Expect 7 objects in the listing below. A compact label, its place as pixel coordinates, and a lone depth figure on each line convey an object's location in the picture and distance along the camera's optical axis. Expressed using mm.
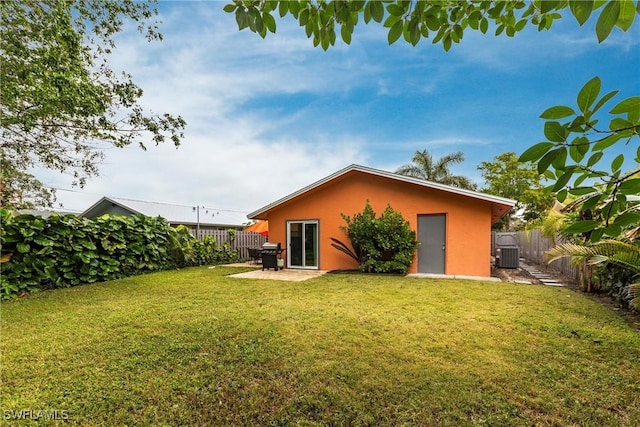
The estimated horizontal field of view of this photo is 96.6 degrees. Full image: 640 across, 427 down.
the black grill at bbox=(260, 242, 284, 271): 11625
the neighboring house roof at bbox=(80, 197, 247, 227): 20716
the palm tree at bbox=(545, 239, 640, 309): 4641
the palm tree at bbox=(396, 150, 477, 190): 22156
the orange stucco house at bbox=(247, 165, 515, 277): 9922
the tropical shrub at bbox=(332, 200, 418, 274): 10203
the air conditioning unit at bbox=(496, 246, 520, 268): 12031
